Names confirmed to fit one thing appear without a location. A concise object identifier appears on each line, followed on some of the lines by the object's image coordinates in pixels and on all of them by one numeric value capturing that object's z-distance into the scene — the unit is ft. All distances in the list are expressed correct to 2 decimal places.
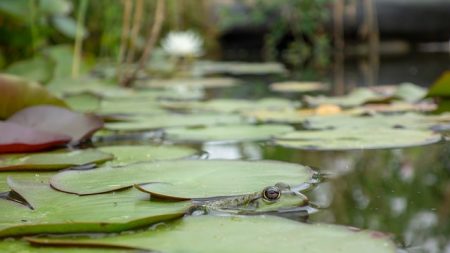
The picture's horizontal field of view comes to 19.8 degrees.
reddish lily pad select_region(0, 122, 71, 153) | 2.73
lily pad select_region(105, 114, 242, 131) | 3.33
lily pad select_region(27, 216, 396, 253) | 1.93
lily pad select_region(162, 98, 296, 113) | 3.97
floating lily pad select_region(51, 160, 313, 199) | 2.29
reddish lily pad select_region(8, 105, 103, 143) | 2.95
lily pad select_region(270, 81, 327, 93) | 8.22
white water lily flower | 11.28
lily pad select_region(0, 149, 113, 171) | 2.57
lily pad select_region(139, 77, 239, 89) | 9.02
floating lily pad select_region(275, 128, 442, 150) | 2.82
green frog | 2.17
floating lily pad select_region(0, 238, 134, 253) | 1.94
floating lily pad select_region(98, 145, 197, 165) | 2.73
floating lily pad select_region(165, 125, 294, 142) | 3.05
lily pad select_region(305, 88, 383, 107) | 4.03
